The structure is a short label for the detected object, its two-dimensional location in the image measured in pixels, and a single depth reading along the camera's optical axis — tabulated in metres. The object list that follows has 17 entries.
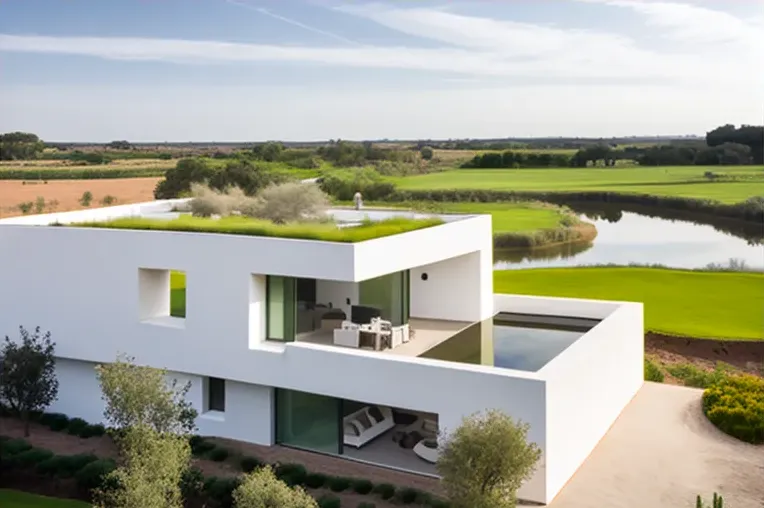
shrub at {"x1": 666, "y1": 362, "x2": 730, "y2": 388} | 19.89
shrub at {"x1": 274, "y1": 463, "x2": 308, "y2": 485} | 12.41
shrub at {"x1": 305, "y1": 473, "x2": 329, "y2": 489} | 12.36
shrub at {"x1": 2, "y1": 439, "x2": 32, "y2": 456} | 14.09
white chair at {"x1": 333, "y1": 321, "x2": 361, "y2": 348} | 14.48
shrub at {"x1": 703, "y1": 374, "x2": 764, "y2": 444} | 14.85
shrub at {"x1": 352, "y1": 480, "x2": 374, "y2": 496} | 12.15
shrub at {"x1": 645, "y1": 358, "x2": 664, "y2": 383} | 19.77
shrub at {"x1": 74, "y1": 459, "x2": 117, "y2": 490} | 12.84
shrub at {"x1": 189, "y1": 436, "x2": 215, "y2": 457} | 13.84
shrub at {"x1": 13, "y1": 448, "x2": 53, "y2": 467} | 13.74
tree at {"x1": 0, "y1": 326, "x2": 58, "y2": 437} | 15.23
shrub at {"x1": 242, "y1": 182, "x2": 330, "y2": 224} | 17.58
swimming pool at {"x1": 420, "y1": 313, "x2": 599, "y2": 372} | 13.97
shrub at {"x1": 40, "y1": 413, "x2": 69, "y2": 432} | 15.64
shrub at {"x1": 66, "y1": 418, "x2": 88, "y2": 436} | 15.36
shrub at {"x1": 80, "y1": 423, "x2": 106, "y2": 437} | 15.21
